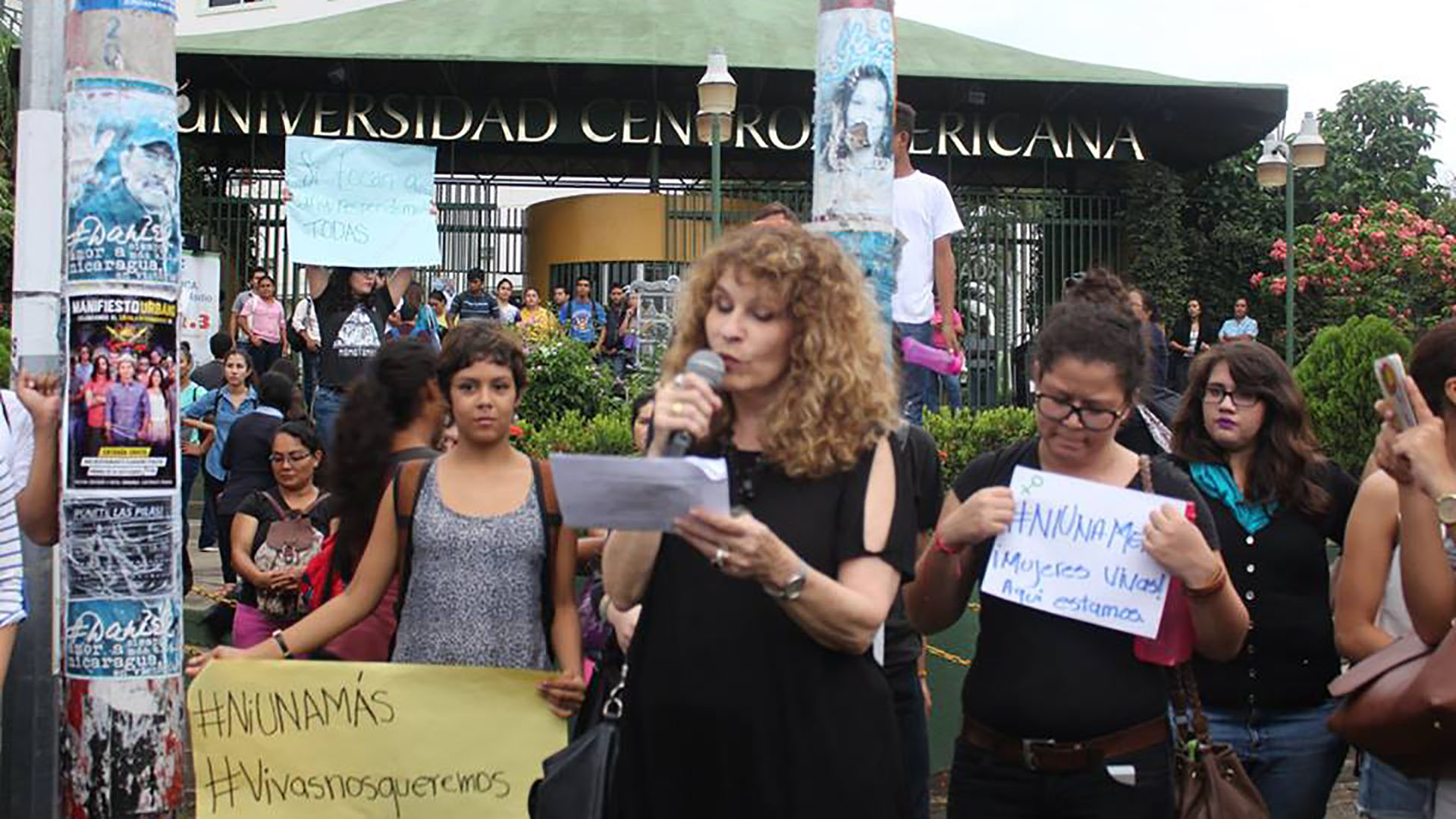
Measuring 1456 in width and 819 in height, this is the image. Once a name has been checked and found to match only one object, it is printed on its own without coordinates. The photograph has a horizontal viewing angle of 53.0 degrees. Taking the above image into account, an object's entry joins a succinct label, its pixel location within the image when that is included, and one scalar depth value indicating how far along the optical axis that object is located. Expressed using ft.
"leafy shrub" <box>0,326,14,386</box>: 30.48
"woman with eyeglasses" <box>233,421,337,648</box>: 18.72
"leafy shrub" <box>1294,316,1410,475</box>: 35.53
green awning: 69.05
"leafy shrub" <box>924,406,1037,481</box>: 30.01
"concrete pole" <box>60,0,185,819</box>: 15.46
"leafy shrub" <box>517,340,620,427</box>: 32.24
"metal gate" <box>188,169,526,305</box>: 66.90
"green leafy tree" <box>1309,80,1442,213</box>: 98.37
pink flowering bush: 78.12
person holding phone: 10.96
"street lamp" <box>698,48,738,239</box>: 53.31
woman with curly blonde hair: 8.68
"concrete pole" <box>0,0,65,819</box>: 16.30
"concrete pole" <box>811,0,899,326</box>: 13.83
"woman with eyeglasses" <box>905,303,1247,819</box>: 10.48
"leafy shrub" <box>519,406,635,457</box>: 26.35
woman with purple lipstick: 13.12
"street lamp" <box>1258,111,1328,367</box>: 67.10
